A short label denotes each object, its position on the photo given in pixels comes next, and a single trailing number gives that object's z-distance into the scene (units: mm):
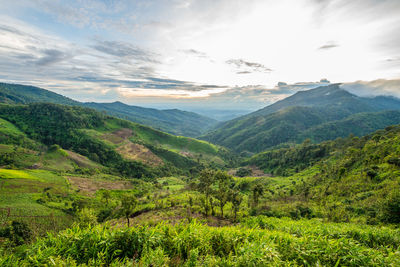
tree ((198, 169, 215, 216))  37094
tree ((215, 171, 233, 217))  34519
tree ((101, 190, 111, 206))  80206
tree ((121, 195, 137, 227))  32781
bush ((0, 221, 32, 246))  45250
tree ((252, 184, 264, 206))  42553
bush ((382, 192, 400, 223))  22781
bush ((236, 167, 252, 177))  153850
